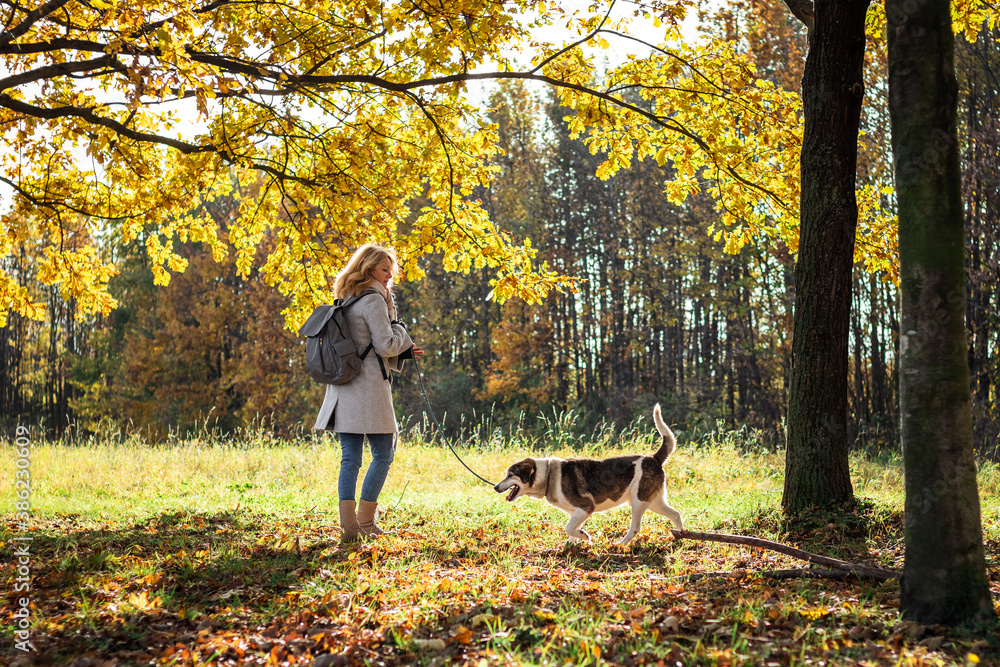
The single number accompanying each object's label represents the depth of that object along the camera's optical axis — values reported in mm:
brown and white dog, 5145
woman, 4928
